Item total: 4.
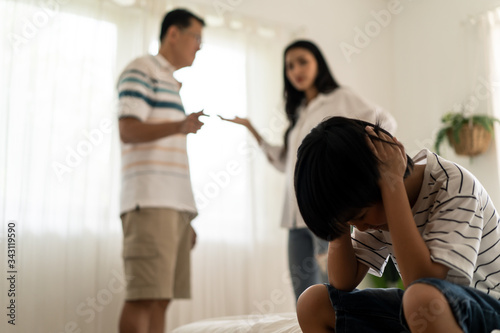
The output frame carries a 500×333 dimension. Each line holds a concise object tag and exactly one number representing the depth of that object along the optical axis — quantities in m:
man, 1.74
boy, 0.81
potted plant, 2.88
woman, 2.21
